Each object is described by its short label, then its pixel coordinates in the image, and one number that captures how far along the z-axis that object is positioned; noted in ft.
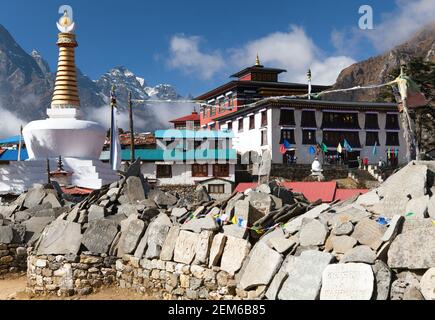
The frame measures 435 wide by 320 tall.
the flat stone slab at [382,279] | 27.27
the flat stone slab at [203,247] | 37.55
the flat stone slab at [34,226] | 59.53
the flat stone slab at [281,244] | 33.27
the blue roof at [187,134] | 162.30
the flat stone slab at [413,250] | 27.55
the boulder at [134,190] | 56.48
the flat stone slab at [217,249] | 36.78
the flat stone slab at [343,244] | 30.70
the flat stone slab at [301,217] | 35.95
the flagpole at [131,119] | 102.82
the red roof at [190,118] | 241.35
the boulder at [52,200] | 69.21
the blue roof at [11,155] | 137.28
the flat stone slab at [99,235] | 46.57
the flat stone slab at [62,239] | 46.91
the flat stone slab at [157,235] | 42.29
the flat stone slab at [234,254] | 35.40
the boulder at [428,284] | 26.11
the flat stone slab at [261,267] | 32.19
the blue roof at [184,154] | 153.07
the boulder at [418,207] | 32.14
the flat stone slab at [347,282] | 27.55
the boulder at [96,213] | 50.41
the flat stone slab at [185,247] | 38.89
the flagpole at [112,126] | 100.58
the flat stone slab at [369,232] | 30.60
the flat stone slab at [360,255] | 28.68
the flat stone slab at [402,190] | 35.06
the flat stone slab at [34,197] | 70.85
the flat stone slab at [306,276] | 29.29
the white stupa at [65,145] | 121.90
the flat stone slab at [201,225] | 39.42
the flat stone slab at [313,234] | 32.65
